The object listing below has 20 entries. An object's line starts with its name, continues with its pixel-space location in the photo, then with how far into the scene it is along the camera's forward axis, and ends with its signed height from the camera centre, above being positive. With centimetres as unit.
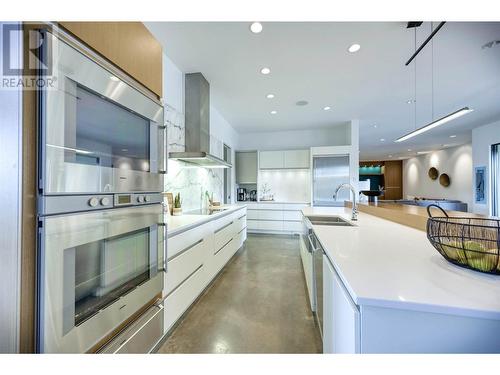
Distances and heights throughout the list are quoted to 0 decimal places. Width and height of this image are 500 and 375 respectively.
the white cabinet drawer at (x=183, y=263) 158 -68
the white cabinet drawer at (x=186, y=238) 158 -46
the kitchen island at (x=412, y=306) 61 -37
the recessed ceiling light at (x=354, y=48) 226 +160
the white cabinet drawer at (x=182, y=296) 160 -97
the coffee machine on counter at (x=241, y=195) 587 -19
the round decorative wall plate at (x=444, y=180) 798 +33
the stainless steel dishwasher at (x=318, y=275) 150 -70
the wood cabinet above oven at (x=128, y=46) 90 +76
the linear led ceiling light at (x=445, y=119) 242 +92
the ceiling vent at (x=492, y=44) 220 +159
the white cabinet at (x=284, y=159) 545 +80
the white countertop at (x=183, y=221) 164 -32
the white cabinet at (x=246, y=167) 577 +61
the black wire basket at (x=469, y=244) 78 -23
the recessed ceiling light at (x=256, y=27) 194 +158
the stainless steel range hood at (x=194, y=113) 284 +107
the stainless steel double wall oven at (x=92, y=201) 74 -5
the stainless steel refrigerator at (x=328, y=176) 500 +30
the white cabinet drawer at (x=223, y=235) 268 -69
